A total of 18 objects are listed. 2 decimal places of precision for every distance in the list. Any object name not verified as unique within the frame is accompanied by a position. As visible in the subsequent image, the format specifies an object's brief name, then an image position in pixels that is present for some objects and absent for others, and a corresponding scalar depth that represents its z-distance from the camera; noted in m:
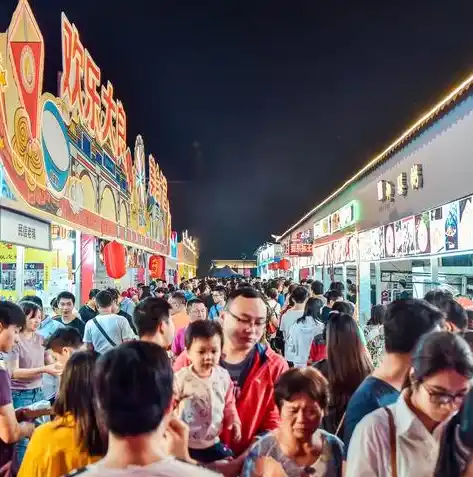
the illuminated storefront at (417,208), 9.41
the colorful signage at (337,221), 18.19
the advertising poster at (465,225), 8.37
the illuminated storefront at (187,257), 41.91
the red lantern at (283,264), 31.19
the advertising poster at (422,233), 10.28
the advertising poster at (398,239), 11.94
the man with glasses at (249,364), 3.28
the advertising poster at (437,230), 9.56
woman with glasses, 2.17
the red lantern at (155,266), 21.78
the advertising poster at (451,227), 8.98
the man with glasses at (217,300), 8.89
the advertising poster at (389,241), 12.62
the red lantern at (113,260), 11.03
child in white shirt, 3.15
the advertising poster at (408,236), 11.17
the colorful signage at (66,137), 6.66
